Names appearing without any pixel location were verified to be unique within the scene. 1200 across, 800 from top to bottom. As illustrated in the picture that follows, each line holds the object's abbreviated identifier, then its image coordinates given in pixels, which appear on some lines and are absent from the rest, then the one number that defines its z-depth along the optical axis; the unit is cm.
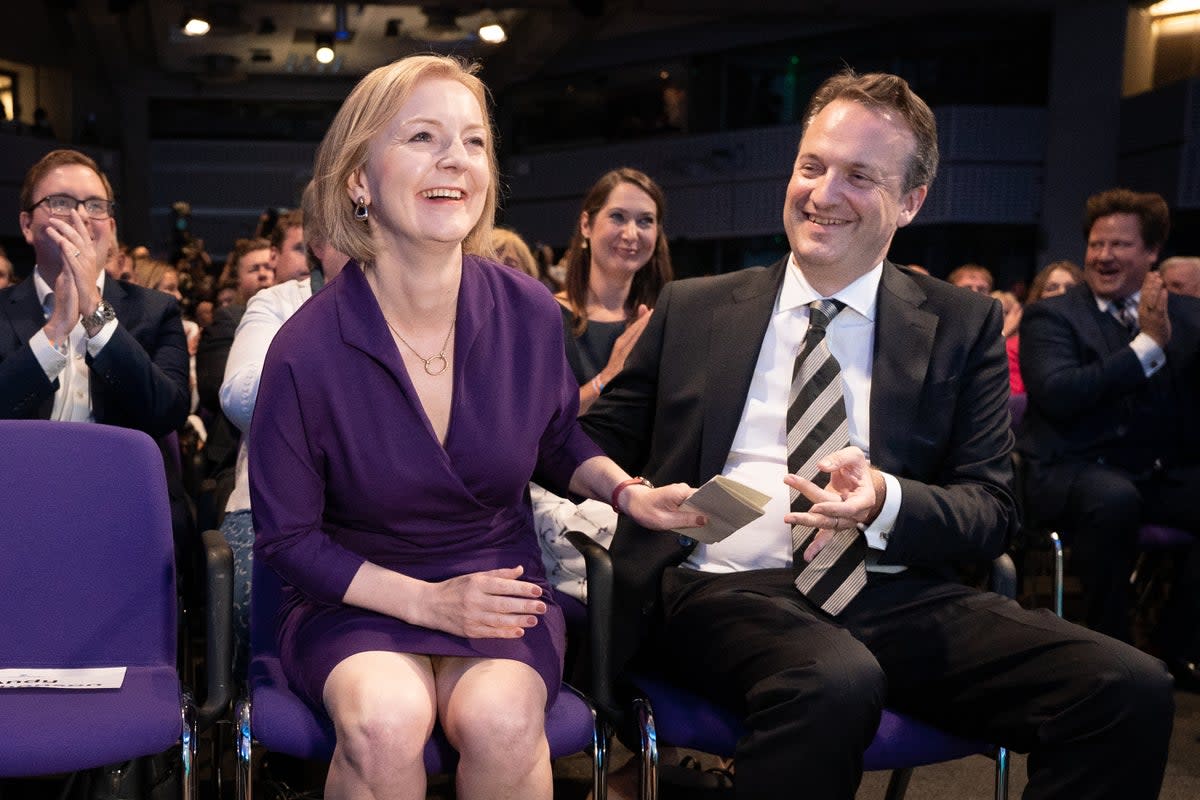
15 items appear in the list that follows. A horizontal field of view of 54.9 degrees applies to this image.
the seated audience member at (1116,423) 357
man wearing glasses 265
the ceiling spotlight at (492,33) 1202
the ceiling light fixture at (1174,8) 971
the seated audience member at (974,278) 675
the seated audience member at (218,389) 329
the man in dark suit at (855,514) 179
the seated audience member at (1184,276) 516
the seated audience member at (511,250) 363
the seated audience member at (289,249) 379
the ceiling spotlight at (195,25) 1213
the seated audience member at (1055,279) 534
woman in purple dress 172
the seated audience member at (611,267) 369
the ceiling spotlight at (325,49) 1375
